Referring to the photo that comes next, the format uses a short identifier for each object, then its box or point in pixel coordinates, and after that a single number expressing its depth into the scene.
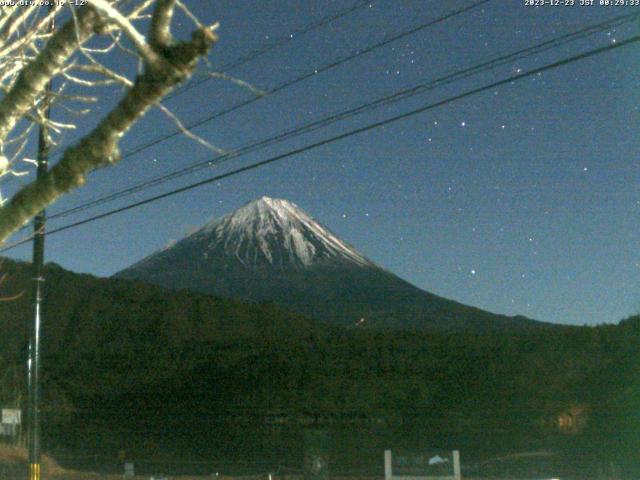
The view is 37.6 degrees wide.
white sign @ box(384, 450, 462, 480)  16.72
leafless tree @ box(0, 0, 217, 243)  4.11
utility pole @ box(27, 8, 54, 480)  16.52
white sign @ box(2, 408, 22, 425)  21.78
